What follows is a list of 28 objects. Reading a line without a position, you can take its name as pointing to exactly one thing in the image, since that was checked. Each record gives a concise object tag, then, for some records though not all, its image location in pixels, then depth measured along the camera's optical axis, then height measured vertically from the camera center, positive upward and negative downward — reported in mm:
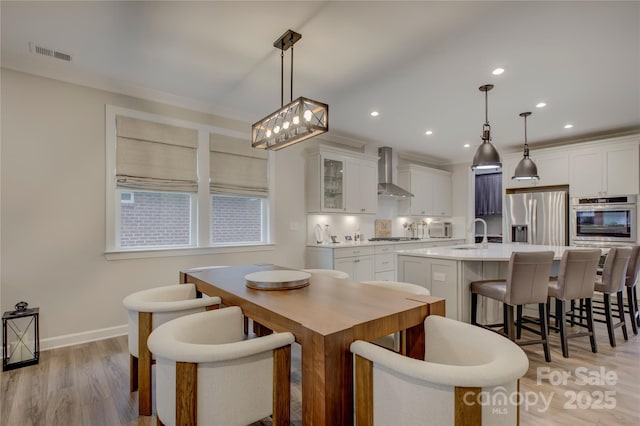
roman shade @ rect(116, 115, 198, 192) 3287 +646
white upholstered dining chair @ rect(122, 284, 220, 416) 1831 -611
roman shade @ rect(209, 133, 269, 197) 3928 +609
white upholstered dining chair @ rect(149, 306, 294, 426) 1182 -642
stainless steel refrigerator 5133 -65
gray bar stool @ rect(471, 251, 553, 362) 2566 -592
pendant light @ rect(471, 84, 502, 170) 3318 +621
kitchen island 3049 -590
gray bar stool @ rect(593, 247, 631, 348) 2943 -590
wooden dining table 1146 -462
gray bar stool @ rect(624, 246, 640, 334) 3246 -712
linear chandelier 2176 +681
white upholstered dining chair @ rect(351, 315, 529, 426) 952 -553
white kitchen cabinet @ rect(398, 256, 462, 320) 3086 -643
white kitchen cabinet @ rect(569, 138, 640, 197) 4543 +663
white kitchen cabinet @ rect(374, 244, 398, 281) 4984 -765
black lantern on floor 2533 -1037
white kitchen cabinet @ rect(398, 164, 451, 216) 6234 +501
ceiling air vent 2545 +1345
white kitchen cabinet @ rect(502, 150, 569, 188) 5180 +782
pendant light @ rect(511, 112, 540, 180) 4152 +584
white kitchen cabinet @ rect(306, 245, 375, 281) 4430 -657
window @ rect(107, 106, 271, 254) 3289 +336
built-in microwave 4512 -102
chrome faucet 3989 -392
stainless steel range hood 5828 +807
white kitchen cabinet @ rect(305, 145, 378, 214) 4699 +519
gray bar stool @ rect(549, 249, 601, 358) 2699 -587
